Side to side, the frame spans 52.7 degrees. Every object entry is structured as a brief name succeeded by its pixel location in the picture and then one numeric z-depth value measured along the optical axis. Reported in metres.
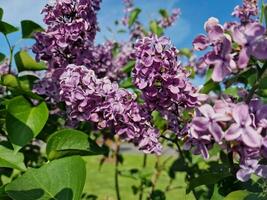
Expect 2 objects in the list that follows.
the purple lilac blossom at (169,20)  0.81
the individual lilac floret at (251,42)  0.19
